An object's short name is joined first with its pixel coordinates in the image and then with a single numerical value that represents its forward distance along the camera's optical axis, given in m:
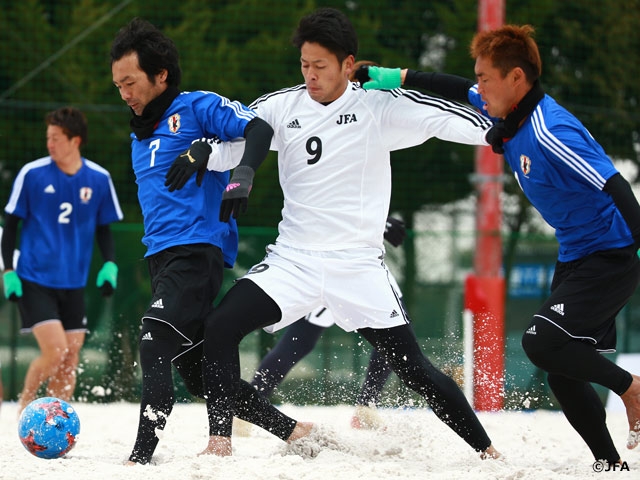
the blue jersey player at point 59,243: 13.63
